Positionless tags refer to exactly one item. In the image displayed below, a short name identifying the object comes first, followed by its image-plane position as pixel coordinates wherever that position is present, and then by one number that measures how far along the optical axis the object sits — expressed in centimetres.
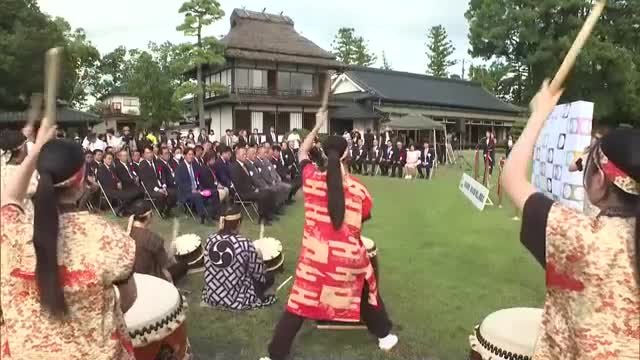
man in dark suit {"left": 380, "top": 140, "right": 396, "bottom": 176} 2141
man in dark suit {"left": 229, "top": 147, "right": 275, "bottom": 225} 1073
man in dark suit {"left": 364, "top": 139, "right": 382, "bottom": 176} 2194
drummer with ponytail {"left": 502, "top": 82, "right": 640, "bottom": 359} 197
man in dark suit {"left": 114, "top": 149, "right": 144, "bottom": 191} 1089
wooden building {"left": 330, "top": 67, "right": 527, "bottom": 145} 3428
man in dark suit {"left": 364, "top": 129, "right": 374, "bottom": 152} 2267
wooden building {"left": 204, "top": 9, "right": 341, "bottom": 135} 3031
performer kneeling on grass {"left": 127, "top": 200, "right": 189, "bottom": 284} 457
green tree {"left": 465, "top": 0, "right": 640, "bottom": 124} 3016
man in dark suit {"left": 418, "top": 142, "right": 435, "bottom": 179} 2084
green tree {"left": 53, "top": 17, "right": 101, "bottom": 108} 2486
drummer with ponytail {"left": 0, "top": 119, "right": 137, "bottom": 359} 211
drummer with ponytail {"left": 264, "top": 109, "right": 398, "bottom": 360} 423
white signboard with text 1048
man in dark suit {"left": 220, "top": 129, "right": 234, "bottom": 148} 2106
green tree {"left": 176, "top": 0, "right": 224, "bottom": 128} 2544
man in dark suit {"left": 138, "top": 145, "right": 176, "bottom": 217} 1086
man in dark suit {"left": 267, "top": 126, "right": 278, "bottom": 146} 2424
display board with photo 685
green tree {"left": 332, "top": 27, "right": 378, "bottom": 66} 5953
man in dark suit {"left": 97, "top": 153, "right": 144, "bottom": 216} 1060
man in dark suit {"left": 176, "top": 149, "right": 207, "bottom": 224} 1061
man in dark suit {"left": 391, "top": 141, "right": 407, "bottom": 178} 2092
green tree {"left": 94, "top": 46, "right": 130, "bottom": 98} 4494
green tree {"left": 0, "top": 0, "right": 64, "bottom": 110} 2184
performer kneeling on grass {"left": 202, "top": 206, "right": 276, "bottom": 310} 550
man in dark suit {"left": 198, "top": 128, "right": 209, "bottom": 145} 2113
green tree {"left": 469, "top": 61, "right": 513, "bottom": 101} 3662
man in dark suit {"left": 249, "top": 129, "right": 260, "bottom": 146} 2145
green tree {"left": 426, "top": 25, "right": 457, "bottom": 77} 6166
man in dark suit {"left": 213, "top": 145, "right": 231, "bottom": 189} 1151
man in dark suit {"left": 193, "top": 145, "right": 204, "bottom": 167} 1120
